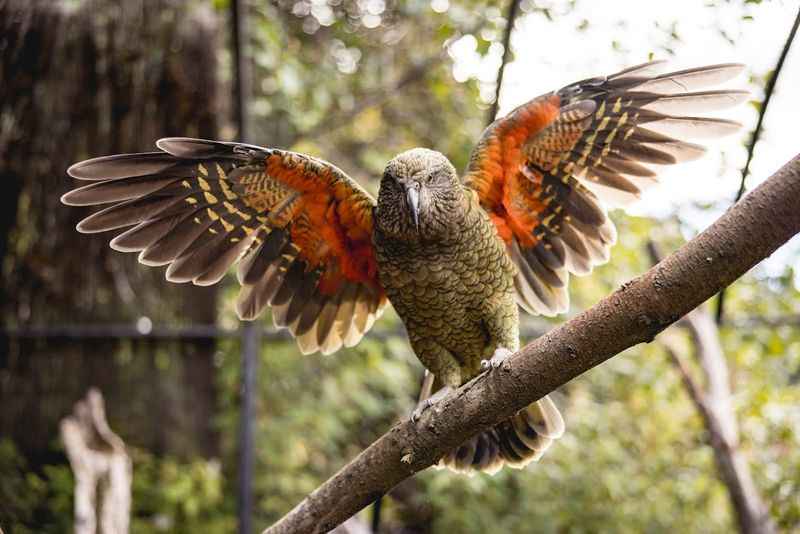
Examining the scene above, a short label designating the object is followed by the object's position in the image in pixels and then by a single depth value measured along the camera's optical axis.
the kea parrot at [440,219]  2.62
